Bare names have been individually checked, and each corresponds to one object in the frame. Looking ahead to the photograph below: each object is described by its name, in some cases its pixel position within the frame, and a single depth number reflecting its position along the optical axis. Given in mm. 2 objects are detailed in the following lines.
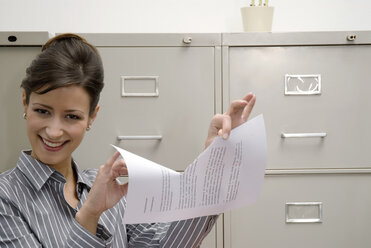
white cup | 1819
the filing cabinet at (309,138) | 1672
